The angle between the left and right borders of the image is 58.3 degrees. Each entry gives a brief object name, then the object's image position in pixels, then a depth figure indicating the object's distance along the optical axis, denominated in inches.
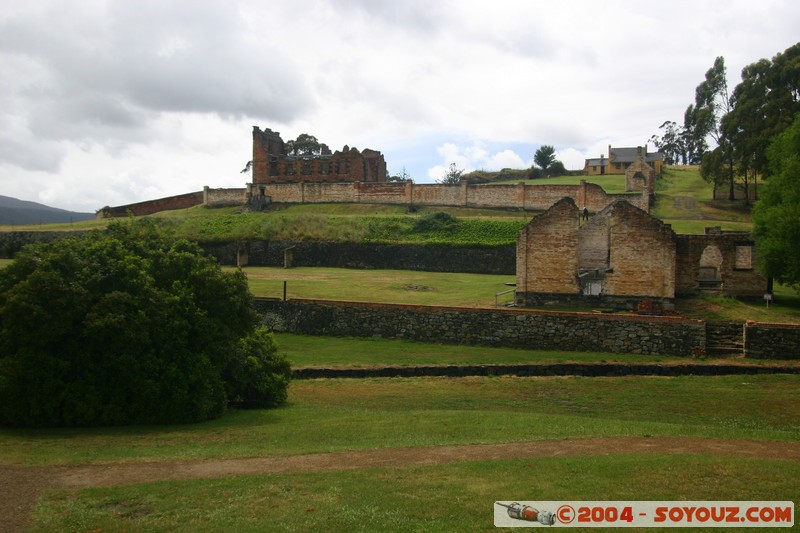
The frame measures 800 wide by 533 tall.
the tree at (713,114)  1796.3
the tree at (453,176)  3230.8
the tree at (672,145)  3383.4
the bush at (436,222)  1679.4
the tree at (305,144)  3051.7
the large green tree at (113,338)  576.7
